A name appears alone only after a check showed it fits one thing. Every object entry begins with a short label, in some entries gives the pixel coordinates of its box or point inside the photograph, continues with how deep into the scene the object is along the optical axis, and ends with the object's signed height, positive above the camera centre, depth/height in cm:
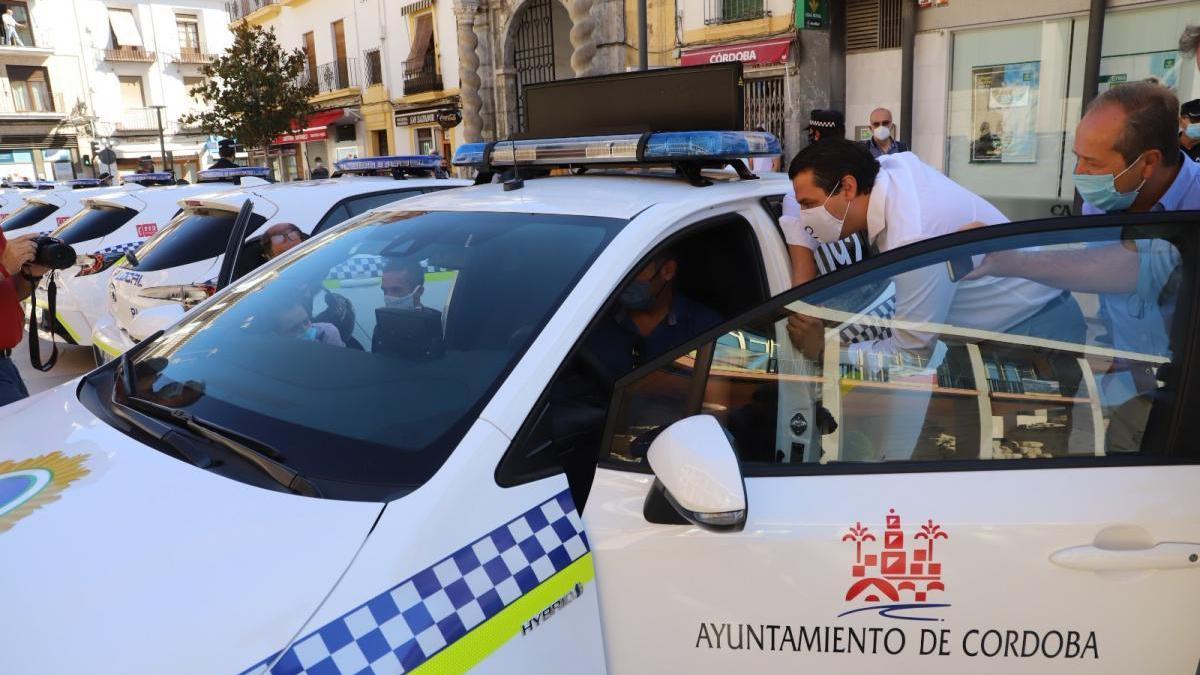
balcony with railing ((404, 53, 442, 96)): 2117 +193
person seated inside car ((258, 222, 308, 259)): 441 -41
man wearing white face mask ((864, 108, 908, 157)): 748 +4
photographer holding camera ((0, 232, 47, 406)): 321 -48
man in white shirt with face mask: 255 -19
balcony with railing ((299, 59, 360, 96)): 2498 +242
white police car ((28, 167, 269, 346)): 630 -60
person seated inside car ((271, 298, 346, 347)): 216 -43
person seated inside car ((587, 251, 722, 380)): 210 -50
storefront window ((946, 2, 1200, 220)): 911 +44
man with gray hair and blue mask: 157 -31
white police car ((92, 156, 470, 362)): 465 -44
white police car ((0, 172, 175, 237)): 1014 -51
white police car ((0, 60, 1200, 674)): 136 -62
